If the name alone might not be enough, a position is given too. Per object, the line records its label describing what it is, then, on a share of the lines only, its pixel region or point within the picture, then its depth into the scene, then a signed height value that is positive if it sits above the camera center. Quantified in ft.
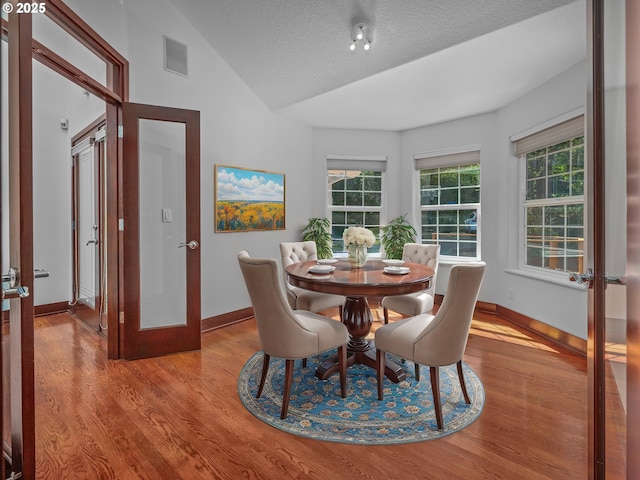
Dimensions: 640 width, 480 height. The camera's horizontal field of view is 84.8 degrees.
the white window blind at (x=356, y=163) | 16.74 +3.58
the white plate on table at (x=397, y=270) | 8.21 -0.80
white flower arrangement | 9.25 +0.00
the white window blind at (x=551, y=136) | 10.24 +3.22
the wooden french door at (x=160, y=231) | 9.32 +0.21
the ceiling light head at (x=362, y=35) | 8.66 +5.12
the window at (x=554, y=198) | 10.58 +1.25
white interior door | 12.06 +0.36
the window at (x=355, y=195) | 16.92 +2.04
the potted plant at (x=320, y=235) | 15.49 +0.10
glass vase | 9.34 -0.46
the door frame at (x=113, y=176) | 9.01 +1.68
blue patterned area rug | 6.20 -3.41
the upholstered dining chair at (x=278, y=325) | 6.44 -1.71
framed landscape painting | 12.38 +1.45
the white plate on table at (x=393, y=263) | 9.78 -0.75
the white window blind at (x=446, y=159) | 14.82 +3.41
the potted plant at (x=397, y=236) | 15.83 +0.03
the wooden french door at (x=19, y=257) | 4.33 -0.22
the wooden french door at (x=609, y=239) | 3.51 -0.04
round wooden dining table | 7.05 -1.03
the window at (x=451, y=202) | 15.05 +1.56
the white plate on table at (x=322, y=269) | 8.20 -0.76
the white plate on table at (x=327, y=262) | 9.98 -0.71
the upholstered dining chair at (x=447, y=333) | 6.14 -1.79
